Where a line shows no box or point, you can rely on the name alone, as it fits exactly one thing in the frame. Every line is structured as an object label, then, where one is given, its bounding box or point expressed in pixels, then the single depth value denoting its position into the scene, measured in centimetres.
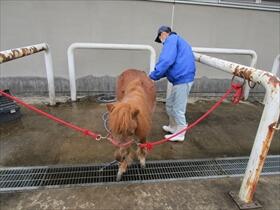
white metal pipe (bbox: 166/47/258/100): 473
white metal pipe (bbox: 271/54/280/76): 520
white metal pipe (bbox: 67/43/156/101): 454
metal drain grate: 272
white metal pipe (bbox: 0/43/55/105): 292
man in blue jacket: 329
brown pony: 205
